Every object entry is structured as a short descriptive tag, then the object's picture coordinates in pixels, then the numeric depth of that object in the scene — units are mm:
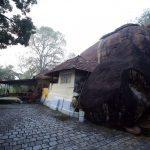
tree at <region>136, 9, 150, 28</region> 20652
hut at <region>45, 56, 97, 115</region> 11055
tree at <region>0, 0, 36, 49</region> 9859
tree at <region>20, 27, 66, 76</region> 30125
